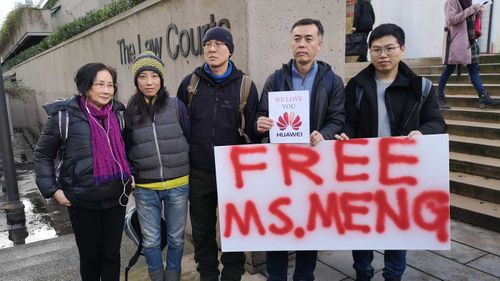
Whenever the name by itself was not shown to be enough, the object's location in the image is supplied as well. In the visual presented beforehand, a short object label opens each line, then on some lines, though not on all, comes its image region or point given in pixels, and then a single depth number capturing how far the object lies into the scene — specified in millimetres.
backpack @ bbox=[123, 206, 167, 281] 3035
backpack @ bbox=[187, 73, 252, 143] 2779
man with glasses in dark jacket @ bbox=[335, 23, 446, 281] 2564
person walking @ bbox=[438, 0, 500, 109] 5754
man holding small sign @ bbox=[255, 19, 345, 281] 2576
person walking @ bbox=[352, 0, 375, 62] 9767
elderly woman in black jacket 2541
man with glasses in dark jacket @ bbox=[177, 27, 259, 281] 2721
